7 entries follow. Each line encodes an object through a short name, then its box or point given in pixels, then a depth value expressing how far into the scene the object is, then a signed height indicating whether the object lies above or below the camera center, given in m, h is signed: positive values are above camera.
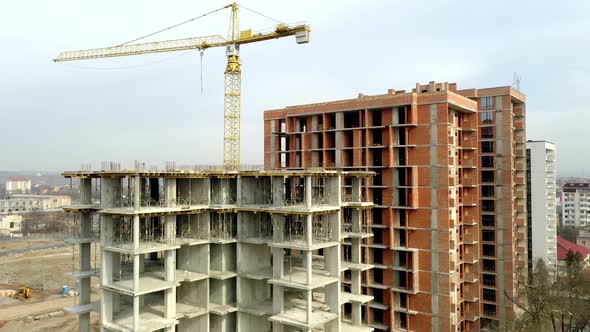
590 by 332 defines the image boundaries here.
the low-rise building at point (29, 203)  162.62 -11.37
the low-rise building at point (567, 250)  79.72 -15.68
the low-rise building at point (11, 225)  131.85 -16.13
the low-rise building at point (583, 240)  96.83 -15.70
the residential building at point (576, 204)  128.62 -10.04
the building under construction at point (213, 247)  27.36 -5.11
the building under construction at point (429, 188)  40.56 -1.54
